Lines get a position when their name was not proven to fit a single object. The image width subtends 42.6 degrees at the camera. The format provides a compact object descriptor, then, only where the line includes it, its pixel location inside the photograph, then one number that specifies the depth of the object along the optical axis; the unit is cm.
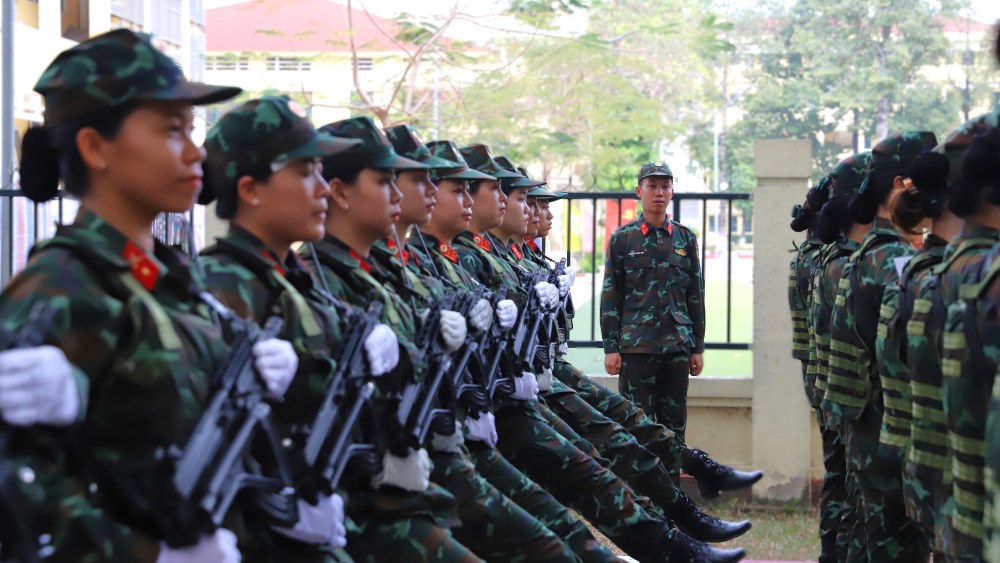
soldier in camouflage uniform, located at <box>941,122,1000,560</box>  318
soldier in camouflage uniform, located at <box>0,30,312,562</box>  261
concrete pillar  933
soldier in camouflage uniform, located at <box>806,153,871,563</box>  605
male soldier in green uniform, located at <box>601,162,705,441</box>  920
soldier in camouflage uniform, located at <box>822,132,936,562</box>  498
